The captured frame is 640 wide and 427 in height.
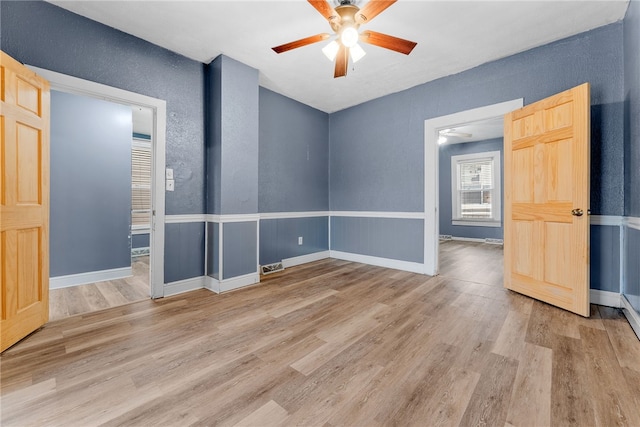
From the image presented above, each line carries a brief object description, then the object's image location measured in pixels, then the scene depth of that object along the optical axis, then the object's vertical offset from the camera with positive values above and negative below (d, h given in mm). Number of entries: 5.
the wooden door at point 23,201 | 1799 +75
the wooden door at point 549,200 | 2344 +129
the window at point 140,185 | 5348 +545
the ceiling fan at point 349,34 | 1879 +1410
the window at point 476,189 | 6718 +623
